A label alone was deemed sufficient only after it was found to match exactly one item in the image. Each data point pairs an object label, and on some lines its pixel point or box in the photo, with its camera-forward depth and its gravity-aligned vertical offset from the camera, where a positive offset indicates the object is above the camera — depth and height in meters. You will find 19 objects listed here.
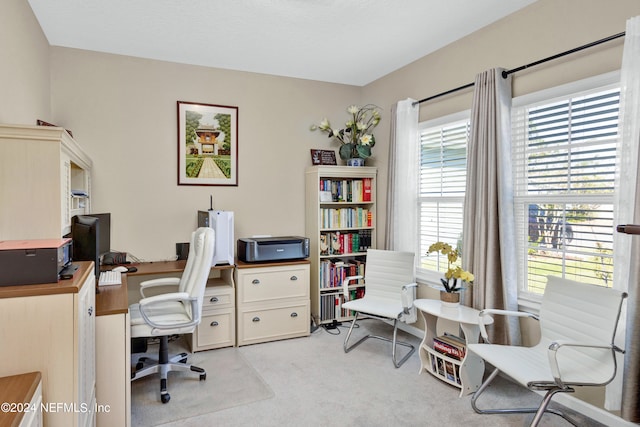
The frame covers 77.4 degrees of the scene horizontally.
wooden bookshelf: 4.25 -0.22
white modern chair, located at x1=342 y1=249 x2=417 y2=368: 3.38 -0.74
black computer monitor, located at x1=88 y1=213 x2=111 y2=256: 3.23 -0.20
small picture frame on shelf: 4.50 +0.60
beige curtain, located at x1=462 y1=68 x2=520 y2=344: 2.84 +0.01
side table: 2.77 -1.07
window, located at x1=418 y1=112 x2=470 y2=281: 3.49 +0.25
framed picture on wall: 3.96 +0.66
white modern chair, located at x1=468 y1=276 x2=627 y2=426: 2.08 -0.78
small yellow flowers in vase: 2.95 -0.51
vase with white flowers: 4.34 +0.89
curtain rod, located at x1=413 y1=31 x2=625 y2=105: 2.28 +0.99
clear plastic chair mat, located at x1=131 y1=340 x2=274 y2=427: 2.54 -1.28
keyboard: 2.83 -0.51
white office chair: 2.75 -0.78
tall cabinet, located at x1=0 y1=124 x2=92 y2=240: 1.98 +0.14
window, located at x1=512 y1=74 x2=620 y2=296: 2.42 +0.18
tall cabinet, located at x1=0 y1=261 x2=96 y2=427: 1.52 -0.51
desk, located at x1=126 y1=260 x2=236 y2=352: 3.56 -0.93
